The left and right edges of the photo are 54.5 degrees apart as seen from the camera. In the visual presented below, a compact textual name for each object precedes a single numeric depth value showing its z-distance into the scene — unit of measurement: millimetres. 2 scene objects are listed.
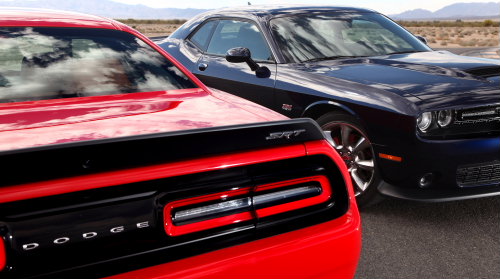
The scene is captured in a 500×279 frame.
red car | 1378
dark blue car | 3232
